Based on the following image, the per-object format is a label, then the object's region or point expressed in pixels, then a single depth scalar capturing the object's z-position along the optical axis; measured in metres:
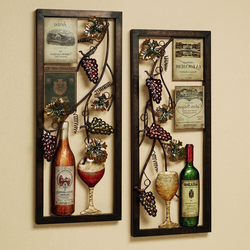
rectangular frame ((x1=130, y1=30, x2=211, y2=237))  2.41
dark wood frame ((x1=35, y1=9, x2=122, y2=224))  2.36
